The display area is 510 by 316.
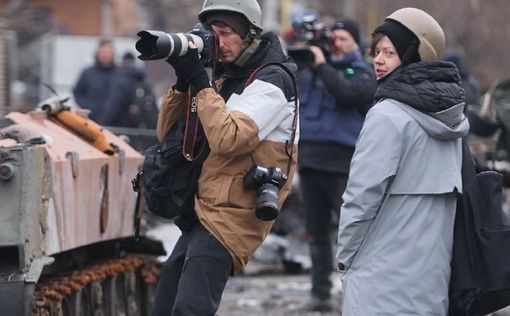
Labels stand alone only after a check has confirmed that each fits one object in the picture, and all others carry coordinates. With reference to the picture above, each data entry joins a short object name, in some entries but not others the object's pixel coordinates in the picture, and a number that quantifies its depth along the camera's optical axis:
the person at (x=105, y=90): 32.25
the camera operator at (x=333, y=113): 21.31
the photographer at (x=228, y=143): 13.93
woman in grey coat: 13.21
